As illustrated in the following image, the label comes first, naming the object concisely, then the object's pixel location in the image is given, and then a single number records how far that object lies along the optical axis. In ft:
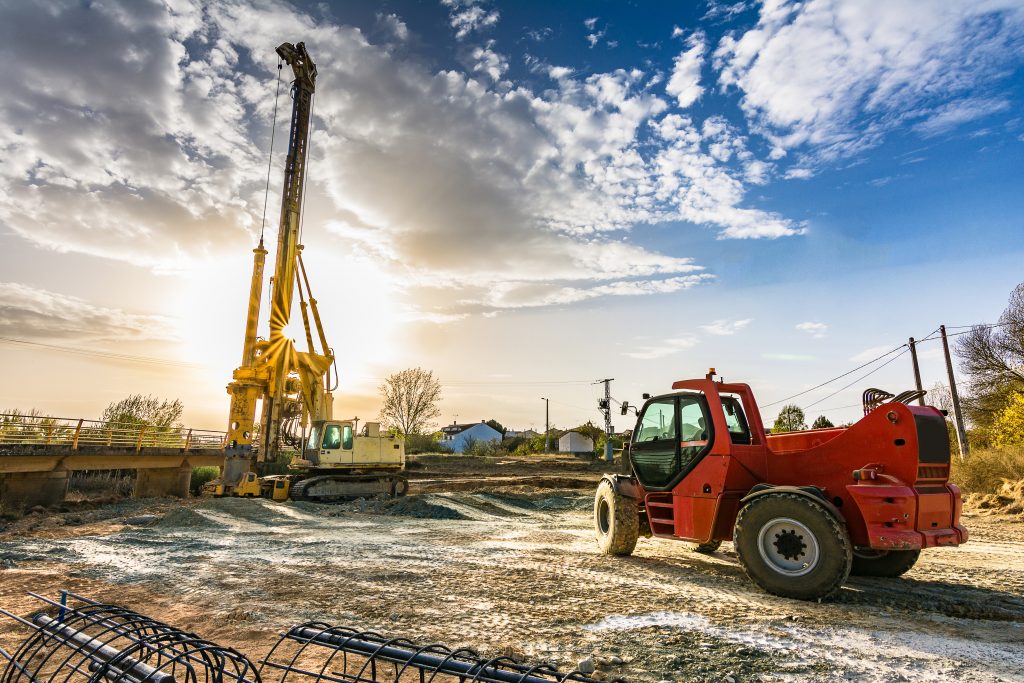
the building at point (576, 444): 236.63
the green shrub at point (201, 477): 86.22
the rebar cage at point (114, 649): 9.07
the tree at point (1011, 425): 79.84
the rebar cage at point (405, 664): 8.99
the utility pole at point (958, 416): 78.85
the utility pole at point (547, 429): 202.76
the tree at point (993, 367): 93.04
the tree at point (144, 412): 112.47
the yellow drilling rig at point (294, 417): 64.03
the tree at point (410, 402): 187.32
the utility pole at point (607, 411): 183.29
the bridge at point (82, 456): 57.16
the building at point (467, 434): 294.66
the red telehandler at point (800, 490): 20.20
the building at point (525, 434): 306.14
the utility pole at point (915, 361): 86.84
